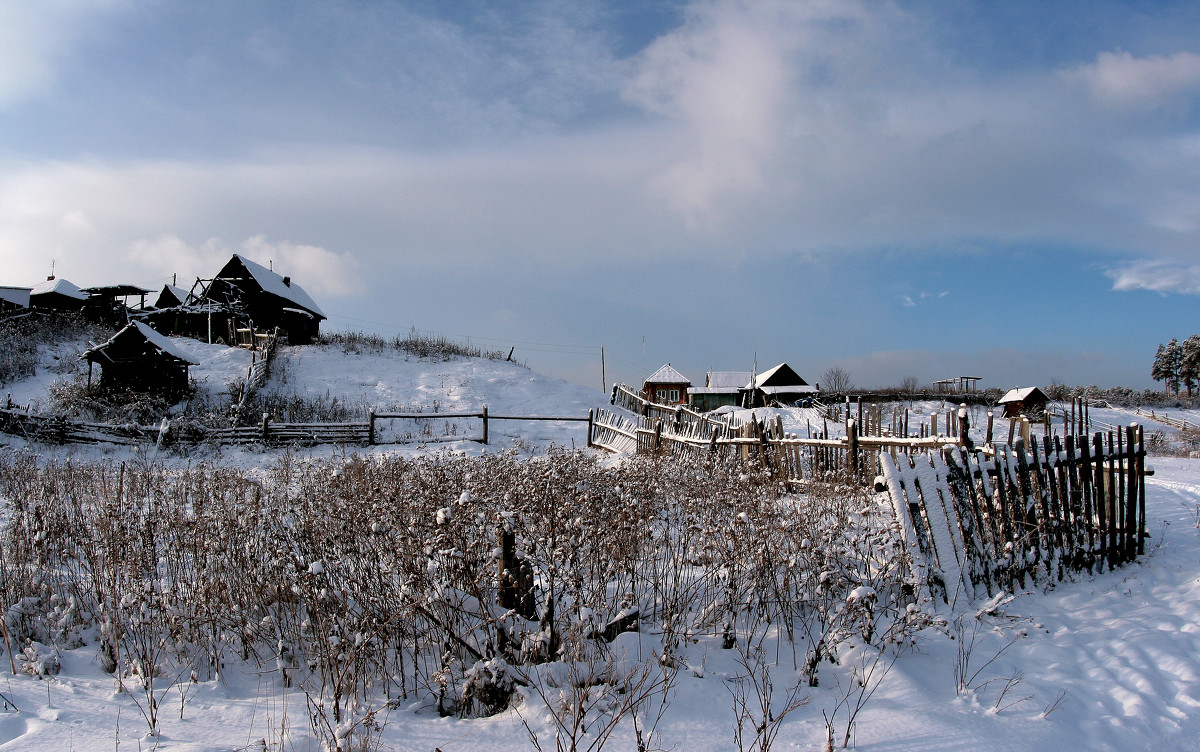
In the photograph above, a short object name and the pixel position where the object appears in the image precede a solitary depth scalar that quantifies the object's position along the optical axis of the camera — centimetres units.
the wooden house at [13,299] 3698
